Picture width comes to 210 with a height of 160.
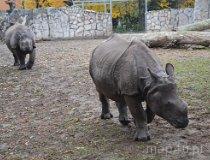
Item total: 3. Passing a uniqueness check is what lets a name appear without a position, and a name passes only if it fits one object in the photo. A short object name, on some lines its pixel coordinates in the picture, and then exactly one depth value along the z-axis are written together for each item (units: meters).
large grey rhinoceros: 5.01
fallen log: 14.37
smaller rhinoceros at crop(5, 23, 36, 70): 11.62
